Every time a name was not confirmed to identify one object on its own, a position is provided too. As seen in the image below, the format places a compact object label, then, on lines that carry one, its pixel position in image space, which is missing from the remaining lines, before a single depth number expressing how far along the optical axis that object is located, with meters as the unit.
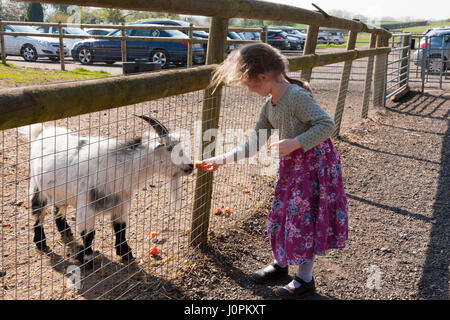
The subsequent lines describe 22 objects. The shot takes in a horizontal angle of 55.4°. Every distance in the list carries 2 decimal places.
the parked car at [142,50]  15.34
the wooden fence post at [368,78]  8.43
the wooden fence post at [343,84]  6.92
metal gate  11.58
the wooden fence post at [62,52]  14.03
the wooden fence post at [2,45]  14.11
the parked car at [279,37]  18.88
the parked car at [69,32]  20.01
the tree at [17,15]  44.91
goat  3.14
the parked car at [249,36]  19.58
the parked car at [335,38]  34.84
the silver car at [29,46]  17.08
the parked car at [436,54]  14.27
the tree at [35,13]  43.72
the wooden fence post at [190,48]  13.17
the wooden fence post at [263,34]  9.47
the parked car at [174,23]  15.95
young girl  2.47
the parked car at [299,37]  23.88
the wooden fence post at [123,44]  13.84
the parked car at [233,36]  16.15
